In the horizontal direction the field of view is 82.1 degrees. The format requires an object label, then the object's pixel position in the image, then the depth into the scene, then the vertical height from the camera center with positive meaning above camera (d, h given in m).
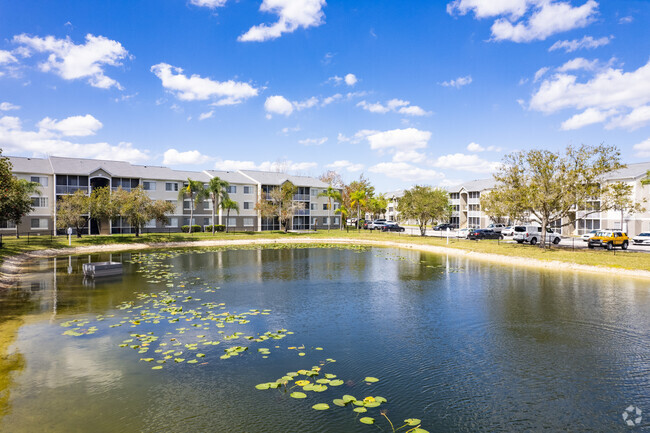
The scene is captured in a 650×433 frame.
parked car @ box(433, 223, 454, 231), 86.90 -3.03
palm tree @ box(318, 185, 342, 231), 80.25 +4.18
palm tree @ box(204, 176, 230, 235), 65.38 +4.51
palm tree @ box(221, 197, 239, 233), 65.92 +2.17
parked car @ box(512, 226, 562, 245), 50.69 -3.12
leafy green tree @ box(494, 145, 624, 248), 39.56 +3.37
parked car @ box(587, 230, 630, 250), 43.44 -3.18
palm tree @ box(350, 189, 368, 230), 84.50 +3.86
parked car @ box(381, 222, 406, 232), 83.56 -3.00
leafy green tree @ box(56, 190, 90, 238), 49.22 +1.03
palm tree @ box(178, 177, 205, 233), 63.65 +4.23
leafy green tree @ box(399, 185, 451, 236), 61.09 +1.72
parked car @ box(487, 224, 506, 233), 61.34 -2.48
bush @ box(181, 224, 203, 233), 65.96 -2.09
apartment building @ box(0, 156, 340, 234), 56.34 +5.17
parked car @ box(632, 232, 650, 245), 48.12 -3.45
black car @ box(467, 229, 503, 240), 57.72 -3.21
